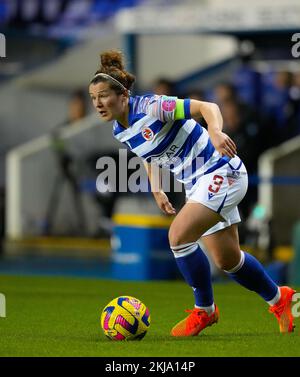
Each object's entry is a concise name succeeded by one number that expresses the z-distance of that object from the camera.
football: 16.58
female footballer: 16.64
